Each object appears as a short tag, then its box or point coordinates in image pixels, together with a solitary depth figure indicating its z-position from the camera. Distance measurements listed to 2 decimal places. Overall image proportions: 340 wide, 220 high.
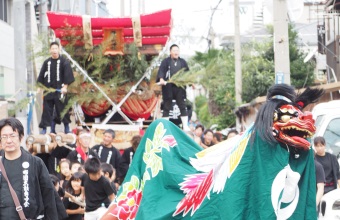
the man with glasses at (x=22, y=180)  9.06
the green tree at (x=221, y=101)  42.95
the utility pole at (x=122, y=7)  30.89
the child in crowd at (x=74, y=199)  13.50
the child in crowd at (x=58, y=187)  12.62
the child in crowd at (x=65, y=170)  14.68
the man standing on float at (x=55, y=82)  17.97
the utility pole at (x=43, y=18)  26.78
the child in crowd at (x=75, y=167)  14.63
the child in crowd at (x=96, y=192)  12.70
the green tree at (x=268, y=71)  39.53
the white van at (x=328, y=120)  13.97
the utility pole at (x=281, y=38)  16.67
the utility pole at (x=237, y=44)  34.74
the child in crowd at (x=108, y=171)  13.87
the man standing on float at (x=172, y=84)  18.52
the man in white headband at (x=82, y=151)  15.78
